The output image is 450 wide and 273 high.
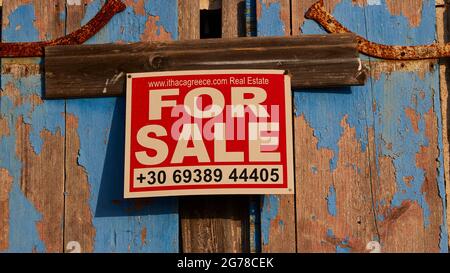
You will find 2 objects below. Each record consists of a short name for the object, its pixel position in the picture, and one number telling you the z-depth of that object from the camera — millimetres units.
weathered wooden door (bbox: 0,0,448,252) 4645
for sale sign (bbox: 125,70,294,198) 4582
